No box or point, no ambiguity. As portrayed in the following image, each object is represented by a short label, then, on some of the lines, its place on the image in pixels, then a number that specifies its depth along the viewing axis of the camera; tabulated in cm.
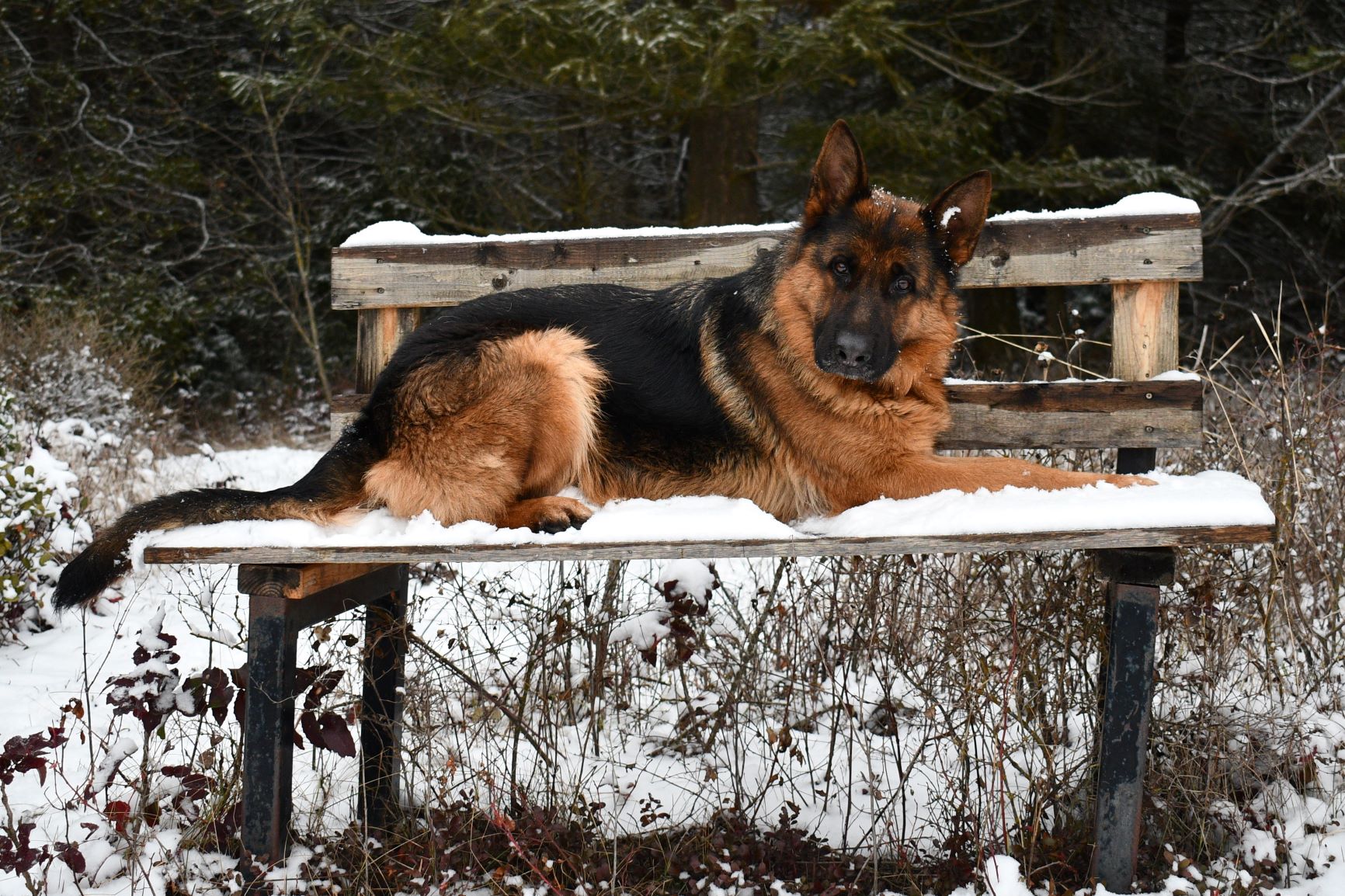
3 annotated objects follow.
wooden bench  275
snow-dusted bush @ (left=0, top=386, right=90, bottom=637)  468
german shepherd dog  326
